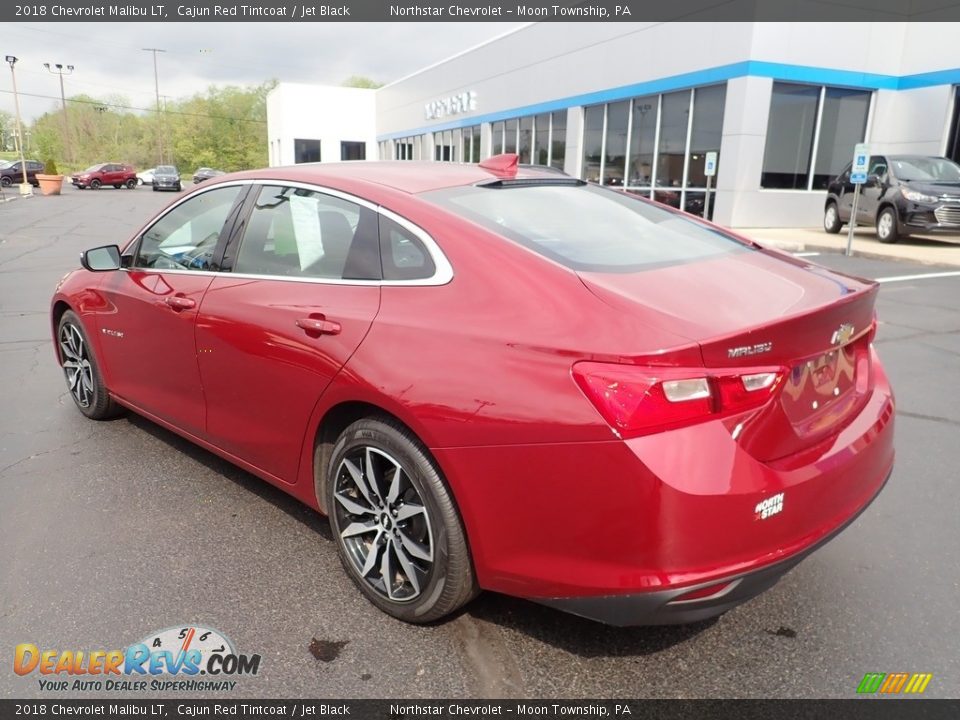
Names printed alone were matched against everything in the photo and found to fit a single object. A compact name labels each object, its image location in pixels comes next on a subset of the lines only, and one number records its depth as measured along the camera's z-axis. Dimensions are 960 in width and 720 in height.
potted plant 37.28
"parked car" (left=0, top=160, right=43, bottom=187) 44.17
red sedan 1.96
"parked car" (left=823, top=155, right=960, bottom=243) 14.14
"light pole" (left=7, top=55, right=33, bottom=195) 36.81
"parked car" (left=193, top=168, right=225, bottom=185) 54.01
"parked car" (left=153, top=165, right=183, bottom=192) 46.53
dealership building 17.95
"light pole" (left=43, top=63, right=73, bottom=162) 91.57
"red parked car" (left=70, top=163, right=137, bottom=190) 46.19
